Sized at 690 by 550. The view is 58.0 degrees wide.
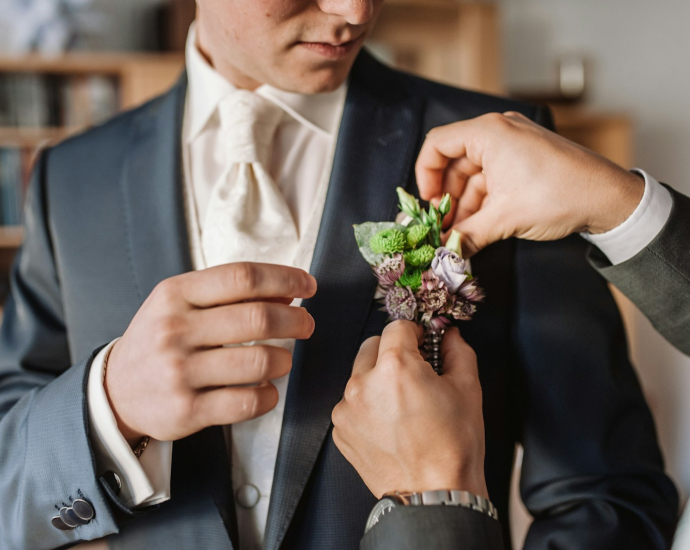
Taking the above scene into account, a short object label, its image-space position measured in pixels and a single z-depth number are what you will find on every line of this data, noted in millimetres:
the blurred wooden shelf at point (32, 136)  3260
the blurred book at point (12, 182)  3299
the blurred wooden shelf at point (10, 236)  3273
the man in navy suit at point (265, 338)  775
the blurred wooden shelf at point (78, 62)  3100
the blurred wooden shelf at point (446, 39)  3619
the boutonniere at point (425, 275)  818
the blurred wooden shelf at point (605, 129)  3826
